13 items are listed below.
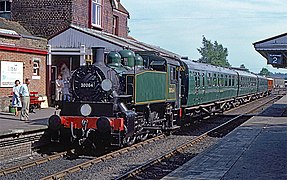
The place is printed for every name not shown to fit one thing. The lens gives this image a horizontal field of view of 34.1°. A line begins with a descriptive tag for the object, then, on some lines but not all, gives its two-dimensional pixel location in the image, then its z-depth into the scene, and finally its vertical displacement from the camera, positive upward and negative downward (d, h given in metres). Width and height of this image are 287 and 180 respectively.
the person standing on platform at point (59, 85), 21.50 -0.16
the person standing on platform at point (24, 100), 16.97 -0.69
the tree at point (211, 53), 132.32 +8.67
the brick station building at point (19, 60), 20.59 +0.99
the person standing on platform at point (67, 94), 14.10 -0.38
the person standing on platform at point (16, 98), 17.84 -0.65
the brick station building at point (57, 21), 24.31 +3.41
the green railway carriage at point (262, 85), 49.48 -0.21
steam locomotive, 12.96 -0.56
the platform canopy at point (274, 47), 17.94 +1.40
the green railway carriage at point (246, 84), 35.09 -0.07
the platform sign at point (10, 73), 20.53 +0.38
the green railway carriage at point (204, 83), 19.73 -0.02
